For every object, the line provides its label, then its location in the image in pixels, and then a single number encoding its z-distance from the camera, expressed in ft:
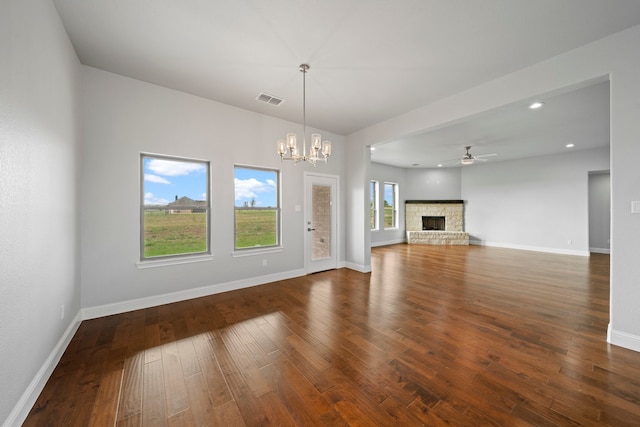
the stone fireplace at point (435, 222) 29.27
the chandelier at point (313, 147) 9.46
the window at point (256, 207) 13.43
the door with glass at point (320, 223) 16.02
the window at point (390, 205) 30.32
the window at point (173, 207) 10.89
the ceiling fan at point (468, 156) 21.17
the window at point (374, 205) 28.37
